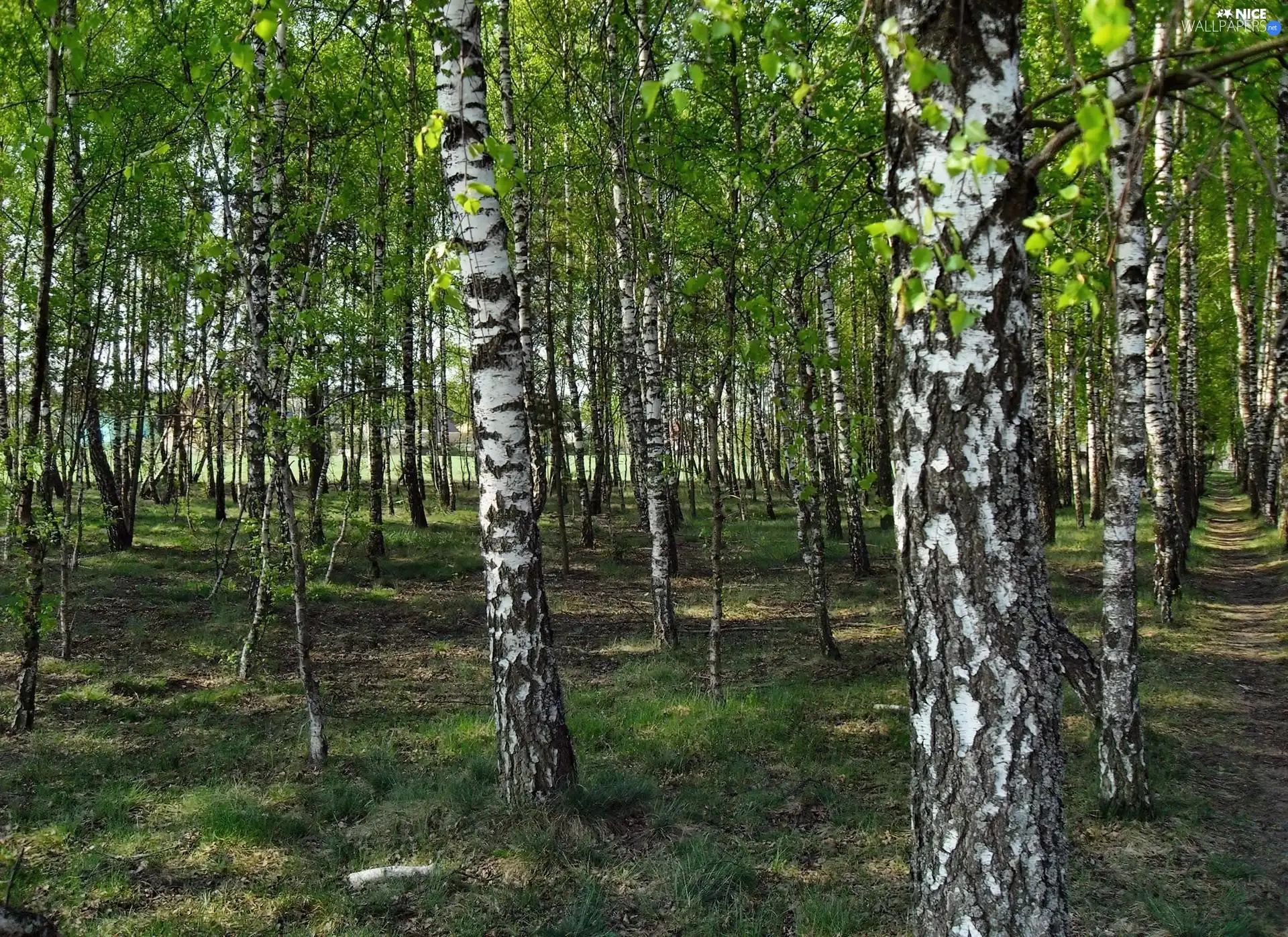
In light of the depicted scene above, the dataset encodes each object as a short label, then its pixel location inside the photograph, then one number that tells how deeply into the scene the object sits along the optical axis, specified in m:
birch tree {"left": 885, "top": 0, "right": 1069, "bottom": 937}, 2.38
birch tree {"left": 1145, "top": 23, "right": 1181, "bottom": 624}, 8.57
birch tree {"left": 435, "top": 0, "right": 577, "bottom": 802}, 4.84
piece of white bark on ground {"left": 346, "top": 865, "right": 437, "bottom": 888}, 4.36
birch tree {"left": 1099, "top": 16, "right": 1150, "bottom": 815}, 5.04
